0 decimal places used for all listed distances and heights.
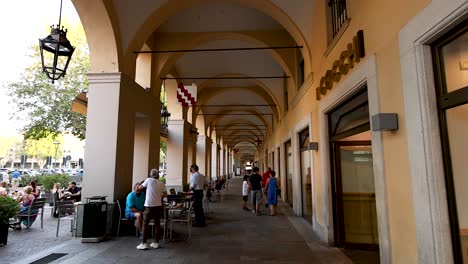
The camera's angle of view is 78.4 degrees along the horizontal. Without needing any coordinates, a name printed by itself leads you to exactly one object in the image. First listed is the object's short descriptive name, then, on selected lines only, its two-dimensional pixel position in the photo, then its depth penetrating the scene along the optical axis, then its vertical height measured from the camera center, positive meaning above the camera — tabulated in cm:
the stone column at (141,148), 792 +71
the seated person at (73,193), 841 -58
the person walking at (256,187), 912 -46
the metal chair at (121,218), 587 -91
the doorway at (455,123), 218 +38
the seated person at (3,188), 717 -34
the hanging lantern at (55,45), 439 +199
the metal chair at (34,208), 659 -77
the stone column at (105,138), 591 +74
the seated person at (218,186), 1326 -60
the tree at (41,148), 3028 +297
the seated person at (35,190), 858 -47
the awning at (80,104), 638 +157
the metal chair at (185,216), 581 -114
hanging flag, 910 +250
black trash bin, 541 -88
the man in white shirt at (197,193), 707 -50
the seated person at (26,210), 668 -82
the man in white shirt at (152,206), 501 -57
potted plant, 530 -71
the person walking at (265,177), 1032 -17
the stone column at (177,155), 1140 +74
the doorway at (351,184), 475 -22
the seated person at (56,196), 788 -63
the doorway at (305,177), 782 -13
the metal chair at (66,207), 610 -71
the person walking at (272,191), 877 -56
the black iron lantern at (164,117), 997 +203
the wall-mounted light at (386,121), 293 +51
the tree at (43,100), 1394 +359
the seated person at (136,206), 566 -64
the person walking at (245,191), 1024 -69
